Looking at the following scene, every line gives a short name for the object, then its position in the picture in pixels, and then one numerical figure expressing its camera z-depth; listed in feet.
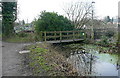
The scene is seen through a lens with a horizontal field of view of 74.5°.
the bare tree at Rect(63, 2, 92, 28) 32.49
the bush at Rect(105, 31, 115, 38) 26.60
